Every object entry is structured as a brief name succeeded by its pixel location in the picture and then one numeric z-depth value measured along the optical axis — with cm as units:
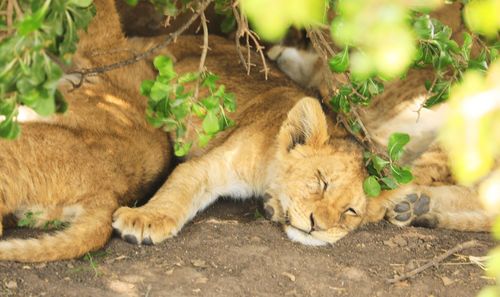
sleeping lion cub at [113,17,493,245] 798
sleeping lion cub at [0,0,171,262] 724
